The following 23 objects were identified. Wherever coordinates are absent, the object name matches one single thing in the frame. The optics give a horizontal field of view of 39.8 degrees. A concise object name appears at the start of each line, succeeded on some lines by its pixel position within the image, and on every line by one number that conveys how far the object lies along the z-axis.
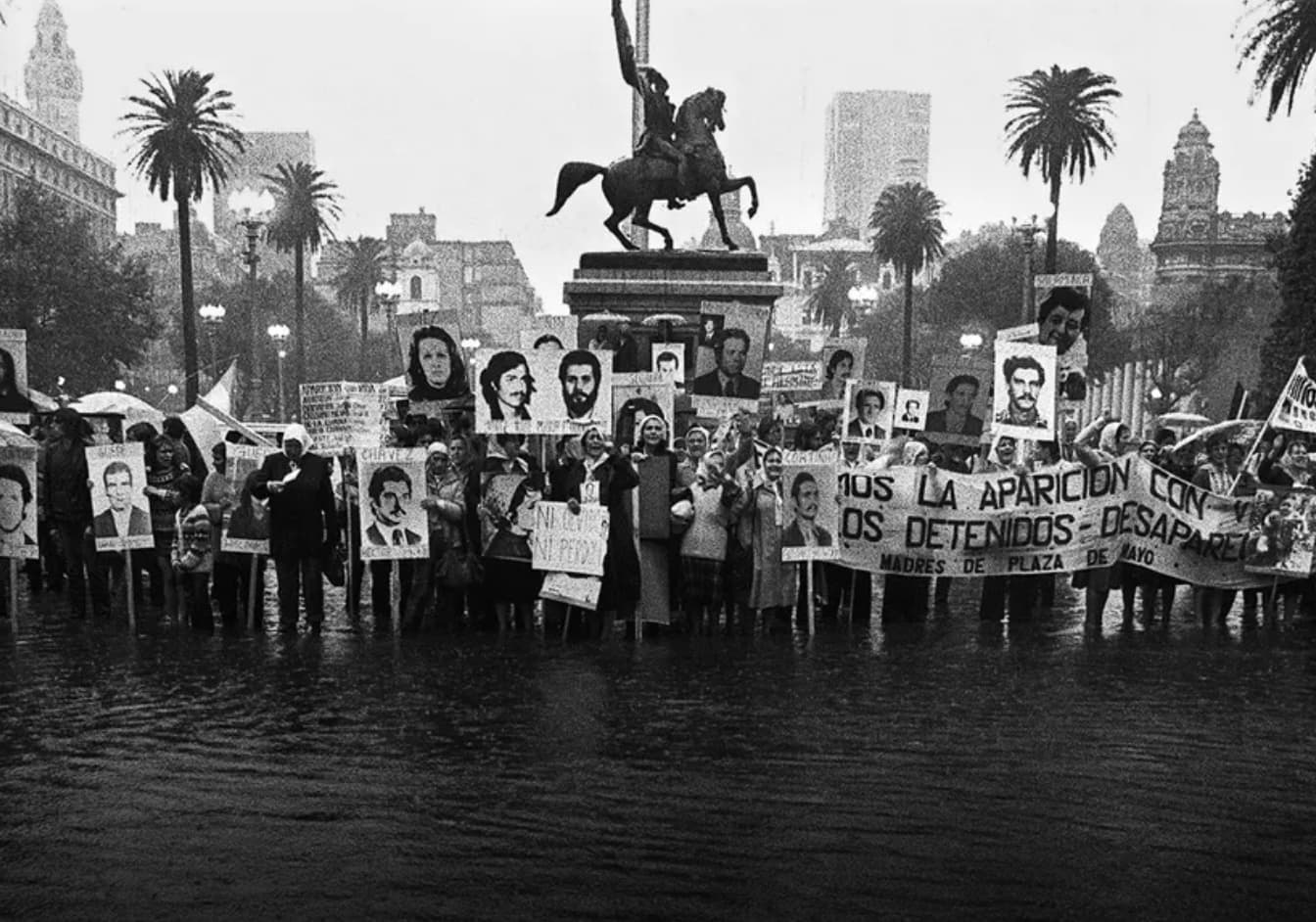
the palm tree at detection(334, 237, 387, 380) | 106.19
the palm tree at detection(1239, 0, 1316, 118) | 34.25
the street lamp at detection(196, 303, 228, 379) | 50.06
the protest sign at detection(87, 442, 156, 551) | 14.11
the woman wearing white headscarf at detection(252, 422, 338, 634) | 13.22
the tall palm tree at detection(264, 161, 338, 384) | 80.88
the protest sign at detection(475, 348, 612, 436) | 14.34
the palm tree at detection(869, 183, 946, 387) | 85.31
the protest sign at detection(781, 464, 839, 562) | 13.37
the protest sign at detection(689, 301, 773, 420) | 15.98
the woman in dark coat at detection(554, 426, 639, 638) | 12.95
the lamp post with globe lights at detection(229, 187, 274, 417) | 40.83
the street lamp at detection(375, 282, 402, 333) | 42.78
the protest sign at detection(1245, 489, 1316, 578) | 13.78
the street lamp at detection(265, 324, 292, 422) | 48.19
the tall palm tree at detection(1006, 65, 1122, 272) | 60.81
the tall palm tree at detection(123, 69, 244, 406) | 56.78
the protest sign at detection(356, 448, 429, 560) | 13.41
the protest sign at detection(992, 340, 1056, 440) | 15.60
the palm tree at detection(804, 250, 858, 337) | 128.62
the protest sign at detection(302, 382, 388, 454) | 14.55
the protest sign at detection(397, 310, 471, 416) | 16.83
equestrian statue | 24.92
